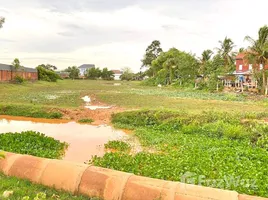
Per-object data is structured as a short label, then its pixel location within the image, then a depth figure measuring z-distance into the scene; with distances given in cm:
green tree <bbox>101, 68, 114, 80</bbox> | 7444
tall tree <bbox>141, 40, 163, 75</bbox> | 6356
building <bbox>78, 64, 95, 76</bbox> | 12391
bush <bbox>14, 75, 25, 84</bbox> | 3381
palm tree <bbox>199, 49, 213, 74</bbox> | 3825
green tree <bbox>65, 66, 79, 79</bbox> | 7124
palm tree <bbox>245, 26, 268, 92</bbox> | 2501
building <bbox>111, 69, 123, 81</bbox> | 11332
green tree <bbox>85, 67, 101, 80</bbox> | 7356
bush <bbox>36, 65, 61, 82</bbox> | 4662
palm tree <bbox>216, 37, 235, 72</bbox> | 3994
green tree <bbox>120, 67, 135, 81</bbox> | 8269
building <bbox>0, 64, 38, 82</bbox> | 3266
